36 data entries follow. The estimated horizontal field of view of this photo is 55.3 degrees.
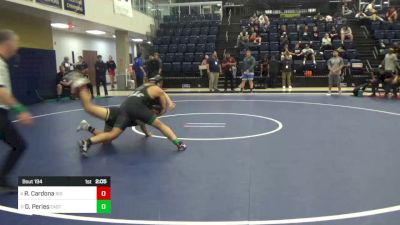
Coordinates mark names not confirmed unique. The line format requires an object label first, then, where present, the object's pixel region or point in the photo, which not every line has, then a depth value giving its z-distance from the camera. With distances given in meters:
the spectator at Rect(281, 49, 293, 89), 16.02
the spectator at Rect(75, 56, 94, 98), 14.57
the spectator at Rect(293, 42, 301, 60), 17.73
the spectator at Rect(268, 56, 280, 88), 16.68
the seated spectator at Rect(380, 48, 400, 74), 12.71
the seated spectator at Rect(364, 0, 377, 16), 20.70
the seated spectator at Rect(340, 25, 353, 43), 18.50
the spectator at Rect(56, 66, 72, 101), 14.48
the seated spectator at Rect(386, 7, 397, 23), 19.86
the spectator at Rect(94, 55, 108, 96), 15.48
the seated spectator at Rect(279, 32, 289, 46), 18.56
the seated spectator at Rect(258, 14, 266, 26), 20.61
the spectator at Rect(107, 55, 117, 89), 18.37
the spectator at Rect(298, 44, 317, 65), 17.46
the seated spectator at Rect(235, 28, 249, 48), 19.28
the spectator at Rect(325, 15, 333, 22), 20.53
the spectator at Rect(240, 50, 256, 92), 15.05
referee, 3.71
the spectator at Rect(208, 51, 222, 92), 15.90
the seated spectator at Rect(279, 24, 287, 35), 19.82
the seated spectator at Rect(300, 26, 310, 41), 19.16
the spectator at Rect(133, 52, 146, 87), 16.03
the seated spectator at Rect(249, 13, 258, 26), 20.94
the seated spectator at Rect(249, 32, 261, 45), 19.19
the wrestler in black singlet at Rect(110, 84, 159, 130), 5.70
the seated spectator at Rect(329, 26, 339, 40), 18.76
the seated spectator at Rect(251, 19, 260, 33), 20.13
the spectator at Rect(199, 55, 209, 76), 17.62
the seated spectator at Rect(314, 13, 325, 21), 20.83
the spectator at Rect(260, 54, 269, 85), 17.19
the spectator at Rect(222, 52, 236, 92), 16.17
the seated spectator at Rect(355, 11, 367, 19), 20.54
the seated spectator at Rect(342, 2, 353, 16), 22.02
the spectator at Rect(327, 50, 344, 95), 13.51
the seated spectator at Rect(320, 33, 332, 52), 18.11
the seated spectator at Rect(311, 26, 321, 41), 19.11
